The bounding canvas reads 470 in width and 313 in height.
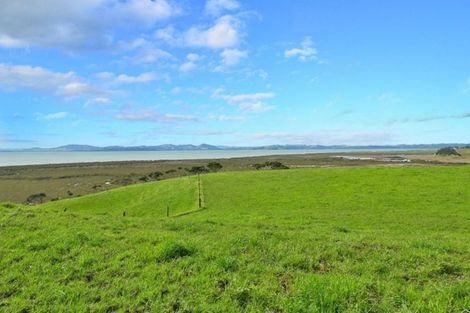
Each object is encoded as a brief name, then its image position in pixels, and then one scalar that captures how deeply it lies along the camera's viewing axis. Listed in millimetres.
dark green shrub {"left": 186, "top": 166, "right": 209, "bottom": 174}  80525
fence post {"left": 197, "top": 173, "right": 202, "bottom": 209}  36588
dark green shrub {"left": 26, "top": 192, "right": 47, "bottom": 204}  51875
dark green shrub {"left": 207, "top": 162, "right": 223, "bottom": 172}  93338
